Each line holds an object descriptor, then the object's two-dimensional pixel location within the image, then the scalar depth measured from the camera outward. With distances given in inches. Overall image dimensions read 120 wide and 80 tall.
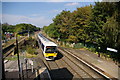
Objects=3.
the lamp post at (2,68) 281.6
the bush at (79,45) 1185.7
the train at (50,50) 709.6
